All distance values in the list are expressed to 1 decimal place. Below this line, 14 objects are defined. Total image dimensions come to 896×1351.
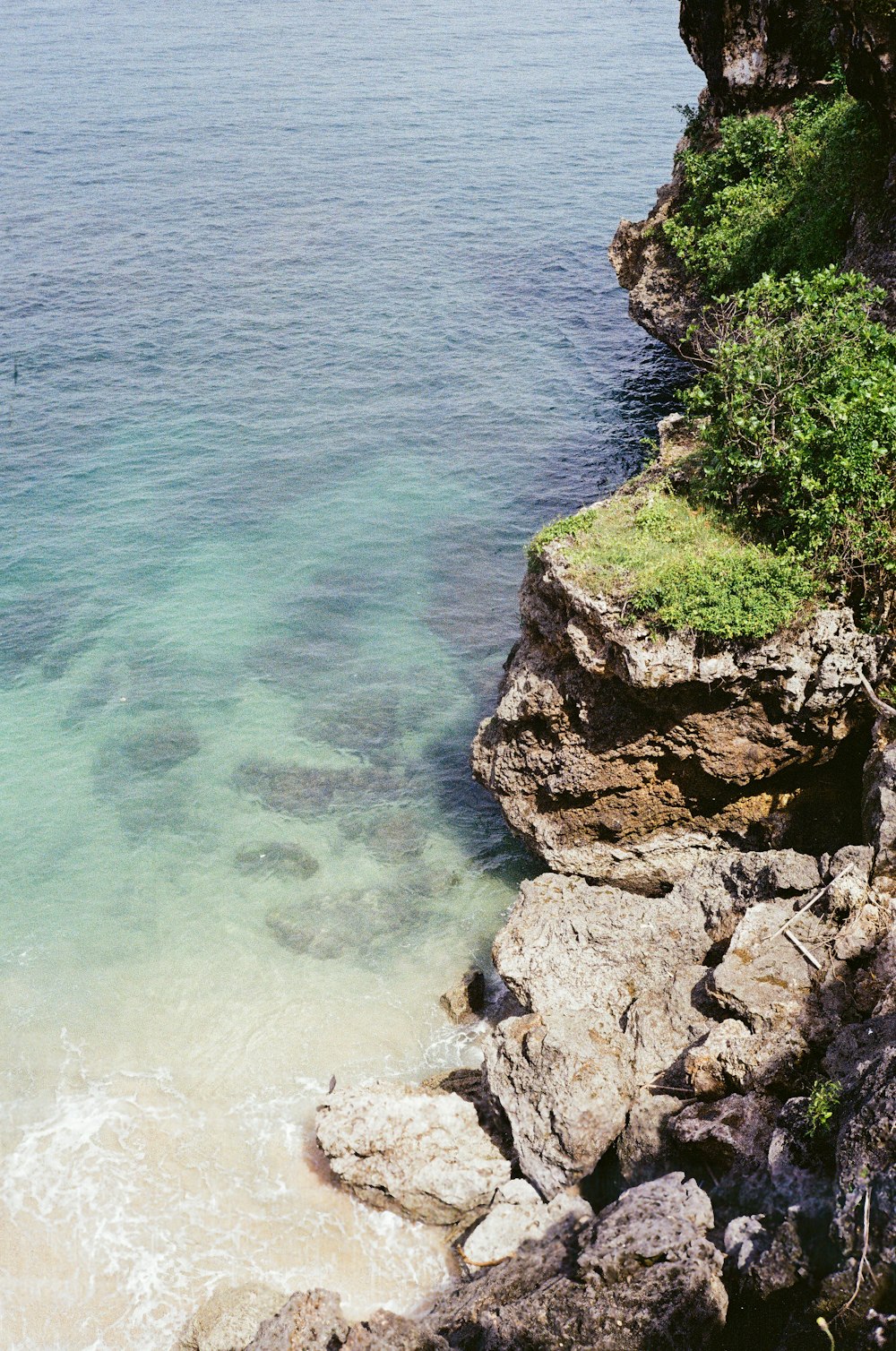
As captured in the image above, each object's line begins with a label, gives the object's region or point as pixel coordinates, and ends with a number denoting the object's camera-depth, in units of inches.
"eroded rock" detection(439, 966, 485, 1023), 661.9
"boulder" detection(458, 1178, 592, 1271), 514.0
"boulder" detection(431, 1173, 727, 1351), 398.0
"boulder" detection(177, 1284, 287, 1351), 501.4
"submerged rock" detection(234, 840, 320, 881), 767.7
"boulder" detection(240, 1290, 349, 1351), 452.8
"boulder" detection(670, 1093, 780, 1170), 453.1
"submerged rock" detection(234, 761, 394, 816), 823.1
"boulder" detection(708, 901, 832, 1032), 505.7
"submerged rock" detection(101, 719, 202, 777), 866.8
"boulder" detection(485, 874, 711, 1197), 529.3
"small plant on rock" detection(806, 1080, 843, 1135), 422.6
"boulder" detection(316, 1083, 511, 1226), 545.0
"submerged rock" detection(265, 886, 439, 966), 713.0
